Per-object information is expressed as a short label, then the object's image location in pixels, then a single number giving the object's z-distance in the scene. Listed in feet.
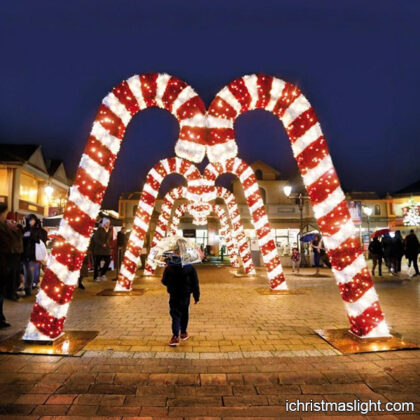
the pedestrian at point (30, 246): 28.94
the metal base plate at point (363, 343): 14.40
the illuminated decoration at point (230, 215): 50.16
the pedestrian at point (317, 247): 50.78
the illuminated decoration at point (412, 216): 103.96
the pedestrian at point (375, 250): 46.37
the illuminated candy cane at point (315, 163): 16.06
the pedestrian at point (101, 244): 39.86
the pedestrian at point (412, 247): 45.34
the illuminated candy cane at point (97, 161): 15.70
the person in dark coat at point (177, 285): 16.10
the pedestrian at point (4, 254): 17.83
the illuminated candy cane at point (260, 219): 32.48
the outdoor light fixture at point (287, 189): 54.27
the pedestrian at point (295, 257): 54.39
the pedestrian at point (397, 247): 46.75
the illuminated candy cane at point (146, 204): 30.57
